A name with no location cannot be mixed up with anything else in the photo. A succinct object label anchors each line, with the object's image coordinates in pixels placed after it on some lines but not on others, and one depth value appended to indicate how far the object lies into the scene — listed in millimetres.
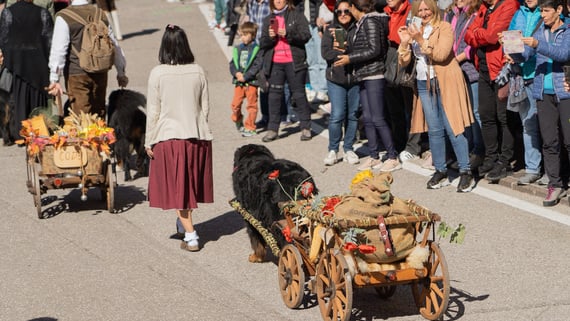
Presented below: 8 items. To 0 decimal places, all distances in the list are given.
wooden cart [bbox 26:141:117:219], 10961
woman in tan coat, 11266
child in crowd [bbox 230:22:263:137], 14875
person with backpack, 12500
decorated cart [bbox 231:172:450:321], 7383
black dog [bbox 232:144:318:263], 8797
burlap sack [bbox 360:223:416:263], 7414
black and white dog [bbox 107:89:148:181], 12766
